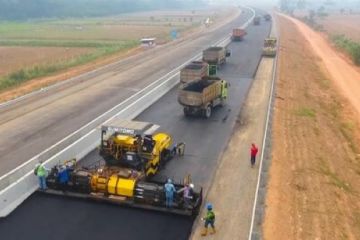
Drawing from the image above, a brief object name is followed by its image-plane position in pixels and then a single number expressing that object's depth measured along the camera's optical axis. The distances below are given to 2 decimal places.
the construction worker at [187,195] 16.88
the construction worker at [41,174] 18.33
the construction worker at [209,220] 15.45
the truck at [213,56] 46.59
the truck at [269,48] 54.12
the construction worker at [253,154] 21.17
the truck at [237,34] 70.00
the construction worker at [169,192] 16.92
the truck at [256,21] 100.08
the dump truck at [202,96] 28.53
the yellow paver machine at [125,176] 17.27
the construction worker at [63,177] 18.34
